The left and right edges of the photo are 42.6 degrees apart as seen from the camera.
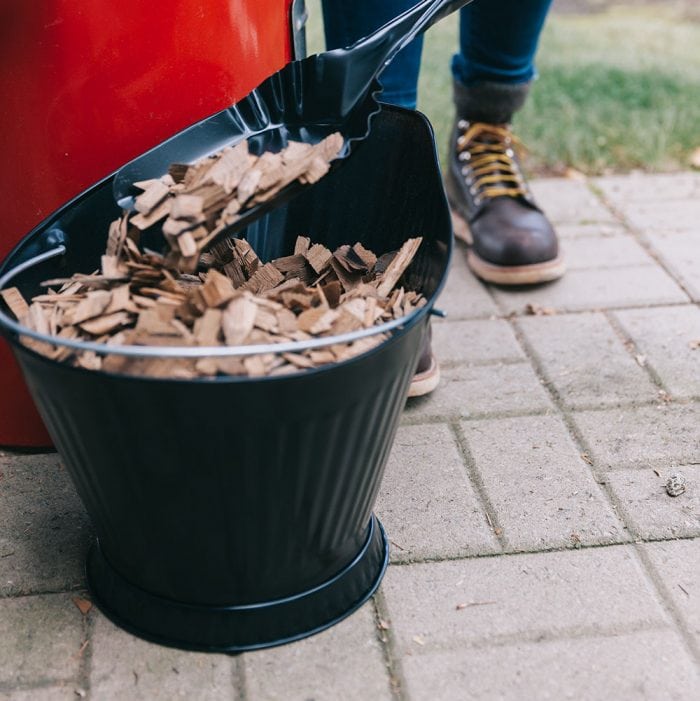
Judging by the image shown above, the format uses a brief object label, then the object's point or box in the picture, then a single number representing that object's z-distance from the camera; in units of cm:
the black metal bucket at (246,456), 111
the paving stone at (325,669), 127
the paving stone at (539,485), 157
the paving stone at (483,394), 191
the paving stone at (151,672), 127
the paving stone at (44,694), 126
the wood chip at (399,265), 140
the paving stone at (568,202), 281
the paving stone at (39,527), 148
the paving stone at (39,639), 130
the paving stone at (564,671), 126
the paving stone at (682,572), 140
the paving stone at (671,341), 201
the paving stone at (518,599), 136
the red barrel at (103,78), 140
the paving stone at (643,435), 176
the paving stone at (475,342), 210
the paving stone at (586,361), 196
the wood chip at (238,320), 118
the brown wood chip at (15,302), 128
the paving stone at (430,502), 154
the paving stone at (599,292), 233
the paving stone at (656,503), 158
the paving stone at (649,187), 292
